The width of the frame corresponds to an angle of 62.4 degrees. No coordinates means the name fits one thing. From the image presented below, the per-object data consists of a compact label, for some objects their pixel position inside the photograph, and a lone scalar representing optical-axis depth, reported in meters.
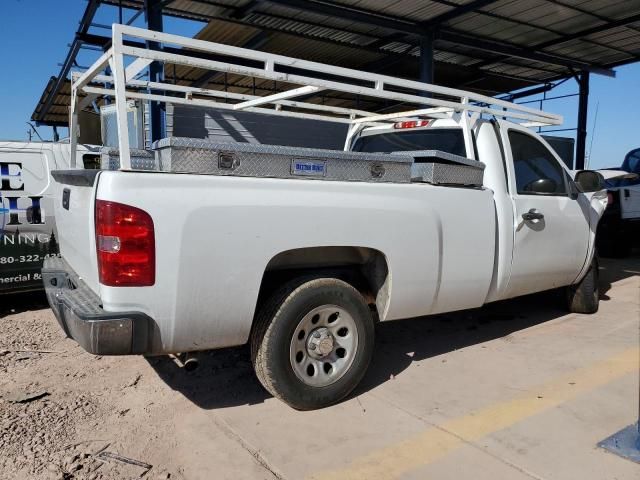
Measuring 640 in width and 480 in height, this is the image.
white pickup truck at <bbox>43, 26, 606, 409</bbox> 2.73
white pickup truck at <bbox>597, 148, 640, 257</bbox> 9.62
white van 5.50
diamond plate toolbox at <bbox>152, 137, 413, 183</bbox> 2.87
